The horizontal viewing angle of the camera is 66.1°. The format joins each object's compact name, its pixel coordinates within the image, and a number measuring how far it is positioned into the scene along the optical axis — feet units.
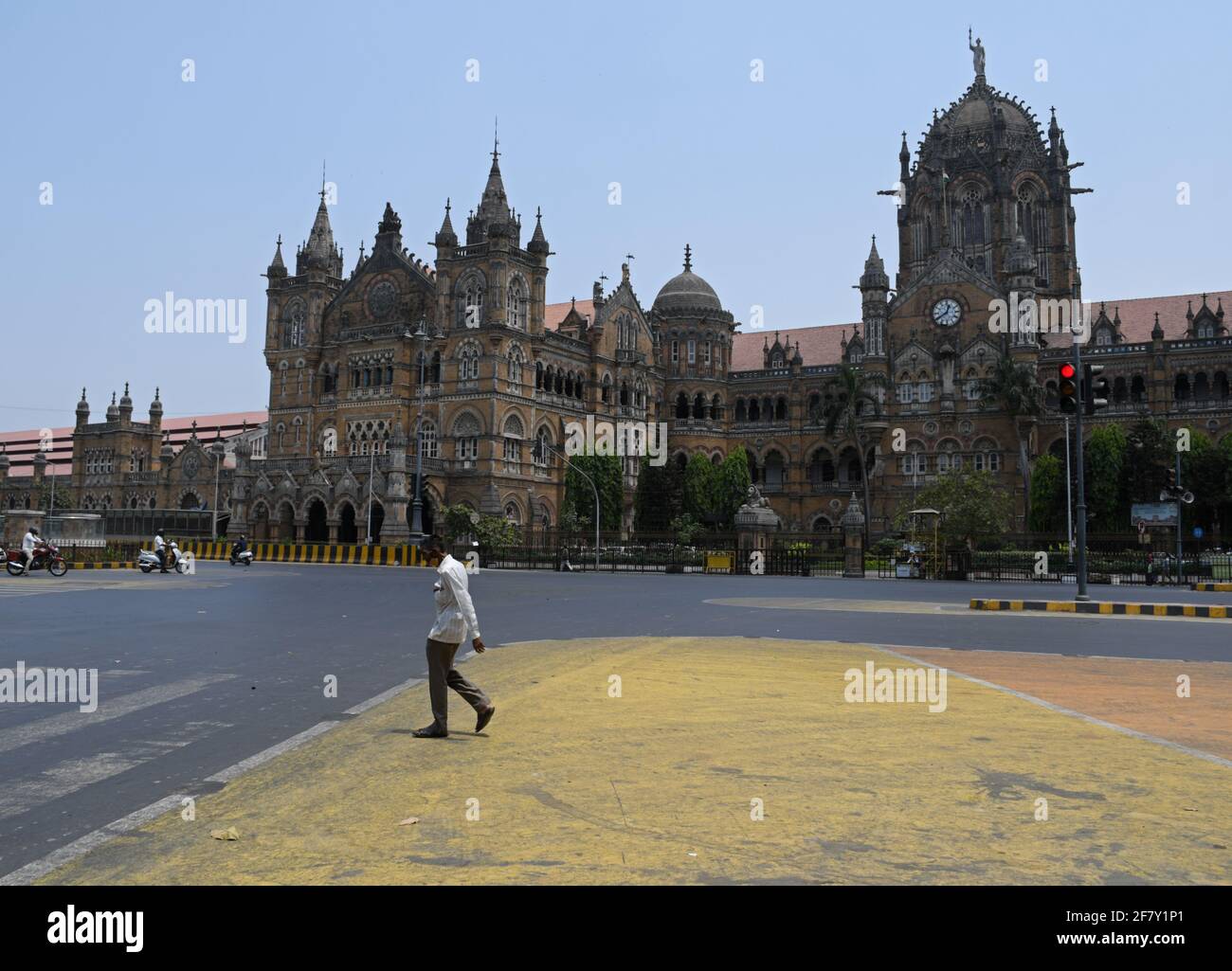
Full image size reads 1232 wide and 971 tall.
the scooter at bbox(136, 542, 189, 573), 120.67
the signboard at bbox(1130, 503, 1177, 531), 168.14
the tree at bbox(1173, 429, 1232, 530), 169.89
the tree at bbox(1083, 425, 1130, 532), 178.29
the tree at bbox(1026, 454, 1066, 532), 179.83
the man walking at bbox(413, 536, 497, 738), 25.37
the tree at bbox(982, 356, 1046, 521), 188.03
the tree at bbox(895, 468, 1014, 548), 155.33
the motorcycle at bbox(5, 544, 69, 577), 105.29
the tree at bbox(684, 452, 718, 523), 212.23
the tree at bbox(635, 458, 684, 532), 204.44
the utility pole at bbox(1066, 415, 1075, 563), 149.43
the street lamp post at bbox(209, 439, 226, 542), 213.79
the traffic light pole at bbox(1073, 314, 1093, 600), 73.41
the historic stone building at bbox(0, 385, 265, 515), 237.45
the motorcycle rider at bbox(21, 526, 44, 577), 106.22
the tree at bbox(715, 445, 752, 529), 212.84
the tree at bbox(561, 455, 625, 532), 199.72
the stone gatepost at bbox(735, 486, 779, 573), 146.41
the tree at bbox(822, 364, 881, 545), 197.87
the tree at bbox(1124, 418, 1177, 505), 173.06
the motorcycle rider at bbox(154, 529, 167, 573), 119.65
